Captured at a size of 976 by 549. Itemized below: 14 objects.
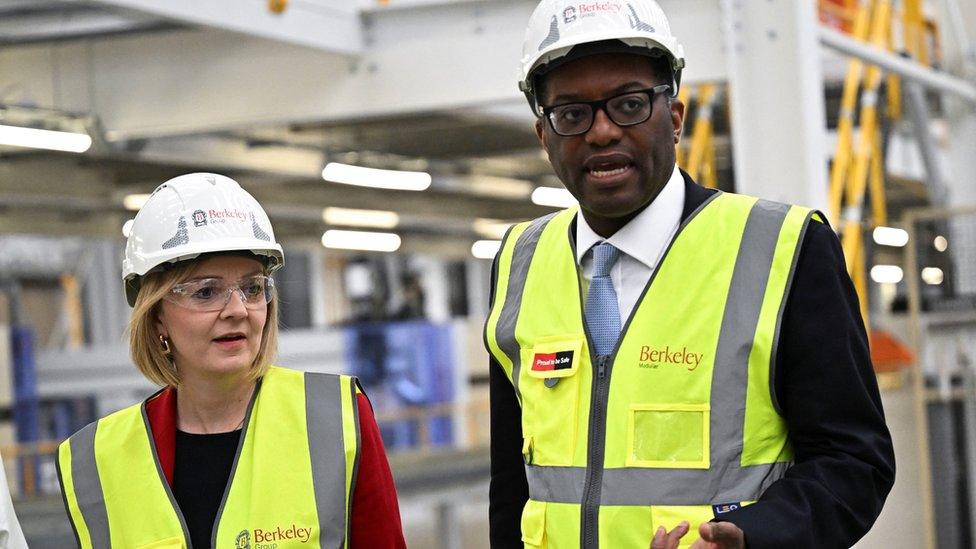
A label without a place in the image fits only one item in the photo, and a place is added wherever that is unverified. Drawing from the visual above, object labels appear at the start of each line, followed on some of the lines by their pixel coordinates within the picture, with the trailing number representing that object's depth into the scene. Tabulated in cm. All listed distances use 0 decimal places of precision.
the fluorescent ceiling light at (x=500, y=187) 1495
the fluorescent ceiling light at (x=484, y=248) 2478
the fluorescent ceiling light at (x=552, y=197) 1580
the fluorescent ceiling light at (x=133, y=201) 1369
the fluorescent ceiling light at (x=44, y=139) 878
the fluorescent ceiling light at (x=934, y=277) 828
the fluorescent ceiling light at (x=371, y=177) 1246
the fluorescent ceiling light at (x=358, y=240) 1916
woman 270
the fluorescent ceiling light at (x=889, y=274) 1884
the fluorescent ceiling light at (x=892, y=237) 1676
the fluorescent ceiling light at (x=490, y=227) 2028
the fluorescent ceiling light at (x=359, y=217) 1673
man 216
